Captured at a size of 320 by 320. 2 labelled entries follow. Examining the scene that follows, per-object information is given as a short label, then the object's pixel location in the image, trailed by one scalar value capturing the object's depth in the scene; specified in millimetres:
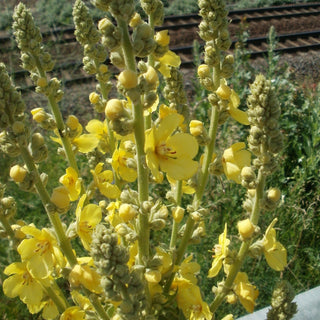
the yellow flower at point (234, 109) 416
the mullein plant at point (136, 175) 327
